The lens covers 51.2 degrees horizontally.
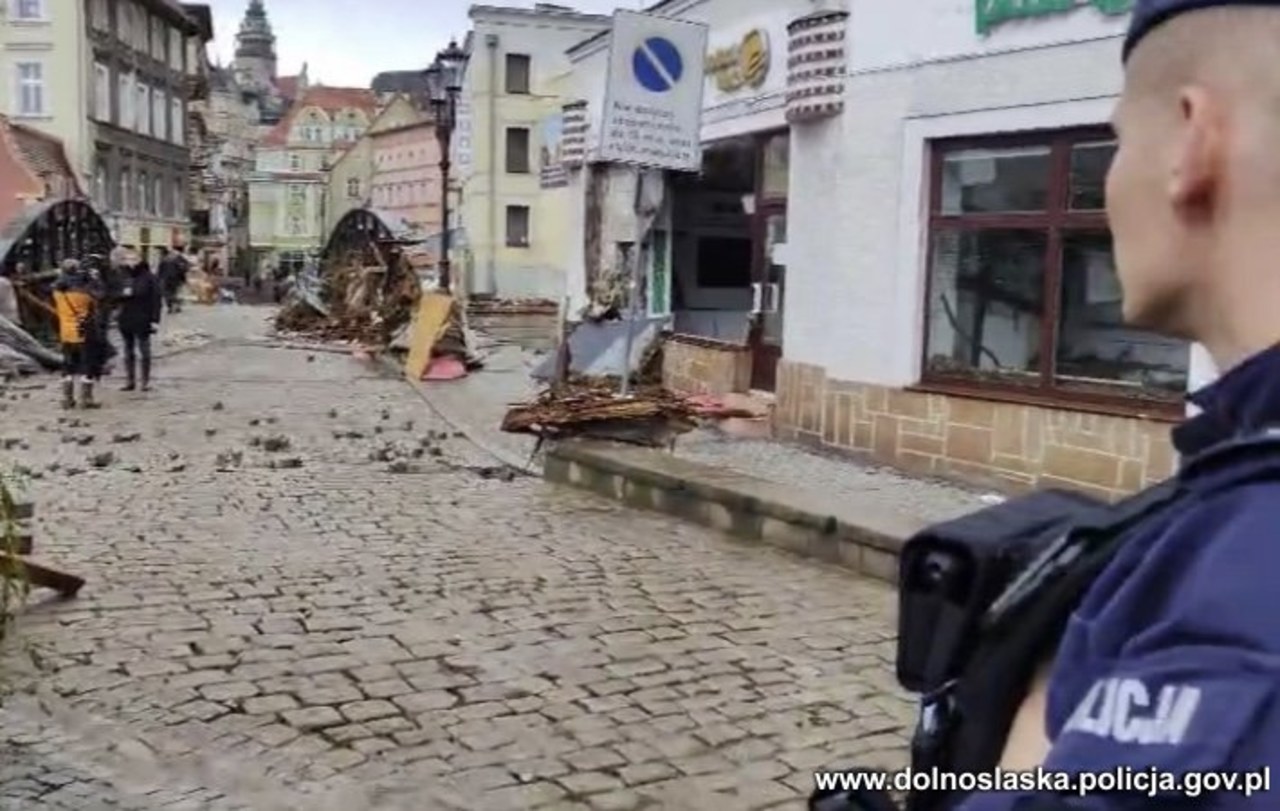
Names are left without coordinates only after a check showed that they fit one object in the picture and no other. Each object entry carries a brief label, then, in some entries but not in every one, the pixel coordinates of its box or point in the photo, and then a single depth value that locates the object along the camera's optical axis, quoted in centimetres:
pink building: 6919
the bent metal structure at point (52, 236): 2186
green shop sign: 867
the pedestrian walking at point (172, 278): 3543
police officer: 83
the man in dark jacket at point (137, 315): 1686
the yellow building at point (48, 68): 4631
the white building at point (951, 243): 913
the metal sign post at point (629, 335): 1123
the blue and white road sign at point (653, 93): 1046
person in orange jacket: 1522
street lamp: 2180
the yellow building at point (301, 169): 8825
